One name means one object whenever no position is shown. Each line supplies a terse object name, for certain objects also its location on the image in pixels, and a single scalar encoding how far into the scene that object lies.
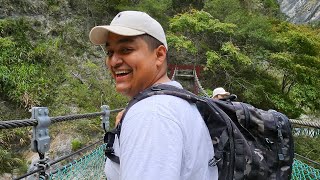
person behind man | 2.84
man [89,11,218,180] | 0.52
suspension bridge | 1.10
